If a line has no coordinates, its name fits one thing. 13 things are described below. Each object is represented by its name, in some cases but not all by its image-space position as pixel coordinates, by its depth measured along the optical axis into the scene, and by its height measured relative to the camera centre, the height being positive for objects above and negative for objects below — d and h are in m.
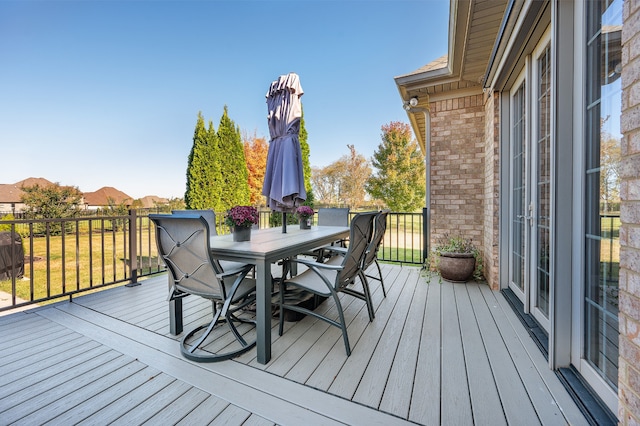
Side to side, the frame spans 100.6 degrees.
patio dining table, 1.81 -0.33
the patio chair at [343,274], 2.00 -0.55
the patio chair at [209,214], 3.20 -0.04
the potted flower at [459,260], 3.54 -0.69
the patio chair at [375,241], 2.58 -0.31
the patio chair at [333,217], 4.06 -0.10
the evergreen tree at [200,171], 7.38 +1.13
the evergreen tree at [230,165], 8.33 +1.49
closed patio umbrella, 3.05 +0.73
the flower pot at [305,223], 3.37 -0.16
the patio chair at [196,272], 1.80 -0.44
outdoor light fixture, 4.25 +1.73
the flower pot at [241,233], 2.33 -0.20
